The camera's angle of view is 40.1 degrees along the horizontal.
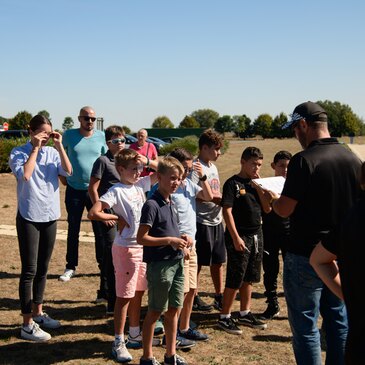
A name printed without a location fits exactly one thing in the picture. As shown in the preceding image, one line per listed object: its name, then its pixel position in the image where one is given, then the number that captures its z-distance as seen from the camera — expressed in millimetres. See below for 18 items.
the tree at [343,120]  97438
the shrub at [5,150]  20266
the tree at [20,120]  62212
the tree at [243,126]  94044
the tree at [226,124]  99562
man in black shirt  3174
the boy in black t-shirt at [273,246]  5352
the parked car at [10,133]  28734
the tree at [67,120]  86700
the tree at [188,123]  103250
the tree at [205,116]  117869
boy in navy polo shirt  3867
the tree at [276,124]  90175
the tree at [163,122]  109438
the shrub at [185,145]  26828
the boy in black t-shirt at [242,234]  4863
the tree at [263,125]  94438
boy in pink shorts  4289
